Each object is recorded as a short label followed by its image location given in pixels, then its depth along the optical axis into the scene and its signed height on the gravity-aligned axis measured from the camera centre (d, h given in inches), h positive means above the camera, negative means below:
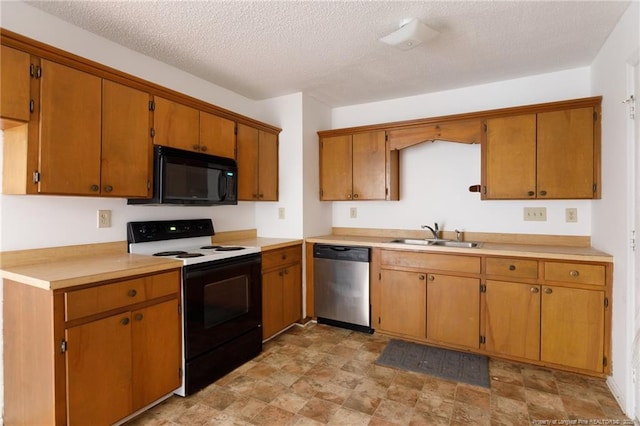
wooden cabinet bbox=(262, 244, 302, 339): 115.9 -29.1
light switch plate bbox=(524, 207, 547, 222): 115.0 -0.6
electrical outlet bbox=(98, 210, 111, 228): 88.7 -1.7
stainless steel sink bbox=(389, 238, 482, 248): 120.1 -11.9
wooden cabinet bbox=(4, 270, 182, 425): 61.2 -28.7
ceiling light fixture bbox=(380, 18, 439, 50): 82.8 +46.3
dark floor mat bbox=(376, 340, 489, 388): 95.3 -47.6
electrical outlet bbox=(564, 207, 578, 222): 110.7 -0.9
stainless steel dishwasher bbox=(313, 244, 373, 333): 124.7 -29.4
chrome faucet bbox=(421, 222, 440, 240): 129.2 -7.4
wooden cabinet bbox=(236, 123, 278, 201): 120.3 +18.9
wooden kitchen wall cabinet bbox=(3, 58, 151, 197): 67.6 +16.4
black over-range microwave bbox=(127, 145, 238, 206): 90.5 +10.3
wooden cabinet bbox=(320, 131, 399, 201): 132.3 +18.5
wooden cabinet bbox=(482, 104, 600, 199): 99.4 +18.1
